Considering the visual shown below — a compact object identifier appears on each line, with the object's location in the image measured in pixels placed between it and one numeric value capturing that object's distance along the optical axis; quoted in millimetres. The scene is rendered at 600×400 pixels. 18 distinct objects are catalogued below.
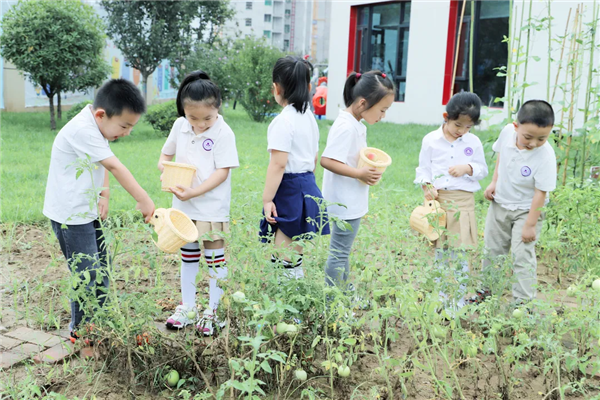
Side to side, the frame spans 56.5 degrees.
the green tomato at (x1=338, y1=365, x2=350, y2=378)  1999
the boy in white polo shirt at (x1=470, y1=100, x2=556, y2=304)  2996
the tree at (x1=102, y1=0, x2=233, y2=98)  19328
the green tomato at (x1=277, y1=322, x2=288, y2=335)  1876
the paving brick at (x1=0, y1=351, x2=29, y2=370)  2441
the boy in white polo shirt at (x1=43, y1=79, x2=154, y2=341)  2486
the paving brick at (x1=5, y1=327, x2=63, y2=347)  2654
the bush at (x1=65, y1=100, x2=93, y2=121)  10414
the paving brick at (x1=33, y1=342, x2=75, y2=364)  2441
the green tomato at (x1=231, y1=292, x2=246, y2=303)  1883
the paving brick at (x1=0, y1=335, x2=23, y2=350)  2615
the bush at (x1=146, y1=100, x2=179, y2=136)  10555
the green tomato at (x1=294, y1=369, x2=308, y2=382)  2018
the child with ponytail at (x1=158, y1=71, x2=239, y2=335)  2783
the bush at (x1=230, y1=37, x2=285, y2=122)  13992
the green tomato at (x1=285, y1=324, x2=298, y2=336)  1876
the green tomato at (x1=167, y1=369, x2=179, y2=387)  2168
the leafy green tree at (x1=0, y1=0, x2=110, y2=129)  9641
